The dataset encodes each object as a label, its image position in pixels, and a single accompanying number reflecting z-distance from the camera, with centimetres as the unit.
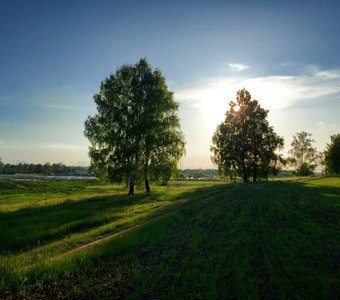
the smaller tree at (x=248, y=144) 7225
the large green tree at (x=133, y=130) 4578
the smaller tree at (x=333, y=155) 10050
